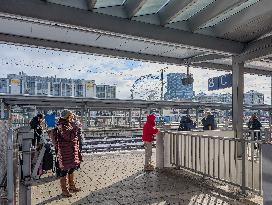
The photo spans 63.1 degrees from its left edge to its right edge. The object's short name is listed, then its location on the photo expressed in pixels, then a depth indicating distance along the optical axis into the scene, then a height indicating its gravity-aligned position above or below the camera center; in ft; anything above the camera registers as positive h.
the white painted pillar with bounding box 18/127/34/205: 10.10 -2.96
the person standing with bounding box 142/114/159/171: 20.78 -2.71
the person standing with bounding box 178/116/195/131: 30.12 -2.46
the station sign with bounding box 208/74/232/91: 25.06 +2.87
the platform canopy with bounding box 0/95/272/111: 46.84 +0.71
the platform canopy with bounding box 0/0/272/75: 12.51 +5.25
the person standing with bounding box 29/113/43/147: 20.70 -1.70
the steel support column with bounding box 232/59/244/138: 17.82 +0.68
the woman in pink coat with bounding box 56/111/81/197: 14.42 -2.71
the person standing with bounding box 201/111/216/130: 28.43 -2.14
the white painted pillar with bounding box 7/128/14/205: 9.16 -2.73
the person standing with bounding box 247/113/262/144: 30.60 -2.46
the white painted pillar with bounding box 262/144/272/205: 9.71 -3.06
